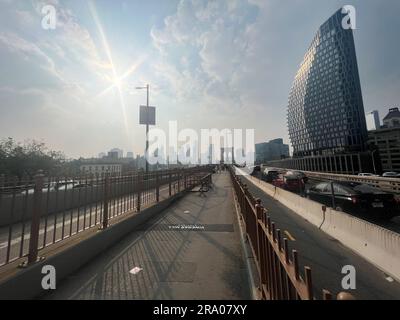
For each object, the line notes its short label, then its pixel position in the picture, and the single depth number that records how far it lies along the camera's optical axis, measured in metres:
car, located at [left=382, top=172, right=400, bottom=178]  44.00
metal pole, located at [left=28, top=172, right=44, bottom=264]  4.01
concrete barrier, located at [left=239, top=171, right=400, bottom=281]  4.80
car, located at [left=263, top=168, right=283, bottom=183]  29.42
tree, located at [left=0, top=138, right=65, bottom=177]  35.38
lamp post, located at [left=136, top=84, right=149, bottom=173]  22.05
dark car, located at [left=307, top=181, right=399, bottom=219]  8.43
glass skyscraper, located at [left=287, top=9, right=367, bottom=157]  95.00
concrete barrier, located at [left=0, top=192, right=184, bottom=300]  3.46
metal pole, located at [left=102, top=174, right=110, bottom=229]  6.32
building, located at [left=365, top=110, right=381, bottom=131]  181.43
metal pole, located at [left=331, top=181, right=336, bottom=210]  9.32
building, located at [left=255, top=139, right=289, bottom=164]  151.50
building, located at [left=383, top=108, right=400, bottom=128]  127.79
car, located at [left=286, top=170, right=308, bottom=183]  19.80
